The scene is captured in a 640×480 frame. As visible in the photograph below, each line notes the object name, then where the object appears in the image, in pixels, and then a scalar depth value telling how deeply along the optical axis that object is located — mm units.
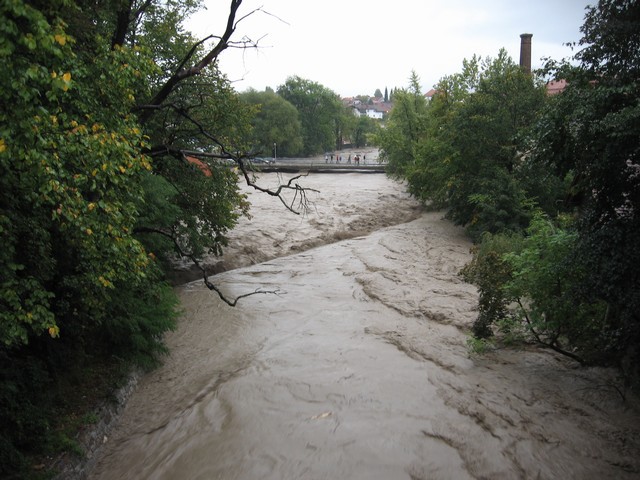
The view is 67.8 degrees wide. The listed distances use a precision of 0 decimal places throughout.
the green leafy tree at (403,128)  34250
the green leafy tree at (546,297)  8234
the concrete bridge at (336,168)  52062
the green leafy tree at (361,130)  107381
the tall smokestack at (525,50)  36562
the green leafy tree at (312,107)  77438
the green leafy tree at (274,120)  62500
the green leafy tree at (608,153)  6660
